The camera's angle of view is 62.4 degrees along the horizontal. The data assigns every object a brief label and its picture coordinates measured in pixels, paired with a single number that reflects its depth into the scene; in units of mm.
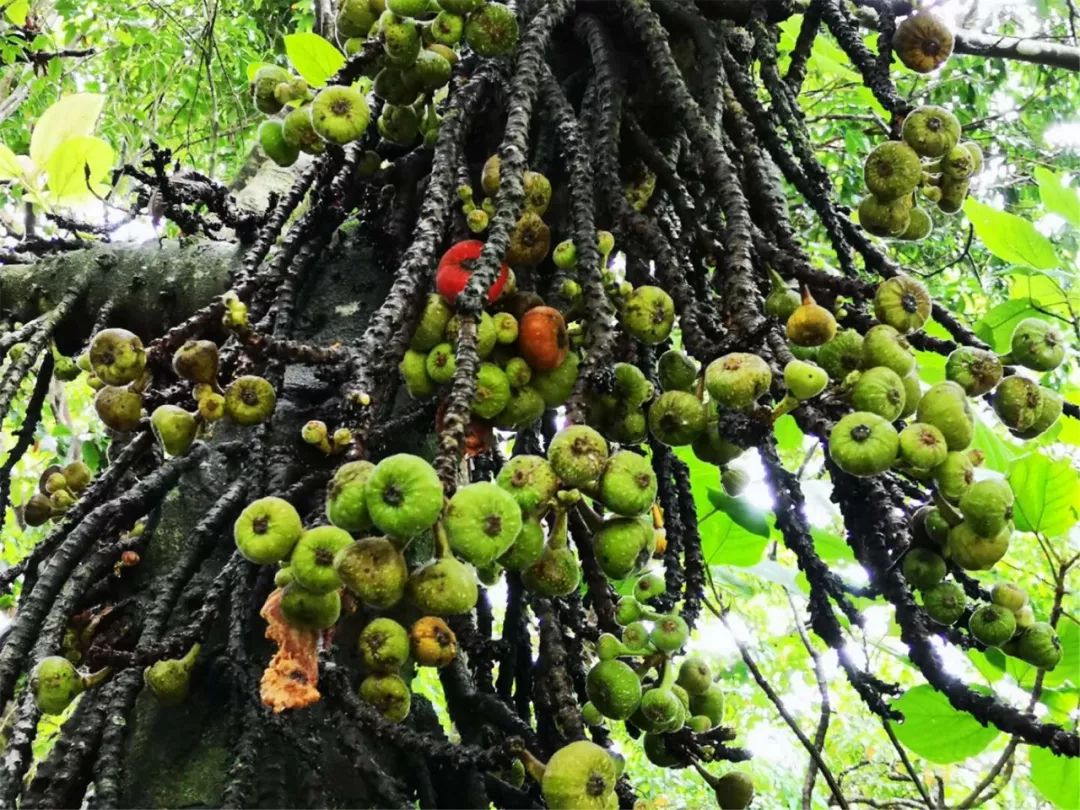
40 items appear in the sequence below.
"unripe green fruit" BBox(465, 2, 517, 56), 1035
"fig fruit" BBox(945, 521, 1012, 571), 828
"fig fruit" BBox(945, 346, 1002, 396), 875
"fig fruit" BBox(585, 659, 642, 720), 846
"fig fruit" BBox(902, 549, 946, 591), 889
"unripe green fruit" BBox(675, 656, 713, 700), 1052
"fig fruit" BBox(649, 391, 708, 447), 883
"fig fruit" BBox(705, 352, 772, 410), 769
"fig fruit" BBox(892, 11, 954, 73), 1076
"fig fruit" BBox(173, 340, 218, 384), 802
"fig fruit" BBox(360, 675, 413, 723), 822
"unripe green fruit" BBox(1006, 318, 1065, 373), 953
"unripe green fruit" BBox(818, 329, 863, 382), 894
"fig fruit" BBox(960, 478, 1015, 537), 798
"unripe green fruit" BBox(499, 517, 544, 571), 751
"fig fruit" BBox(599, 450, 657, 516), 758
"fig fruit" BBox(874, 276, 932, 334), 864
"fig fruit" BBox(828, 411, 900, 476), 759
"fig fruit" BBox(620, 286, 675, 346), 958
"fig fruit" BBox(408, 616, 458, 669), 810
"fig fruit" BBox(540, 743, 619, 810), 741
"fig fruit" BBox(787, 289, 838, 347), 815
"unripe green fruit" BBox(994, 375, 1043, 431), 889
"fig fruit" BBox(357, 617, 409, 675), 801
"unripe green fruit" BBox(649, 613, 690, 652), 899
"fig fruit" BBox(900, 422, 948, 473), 782
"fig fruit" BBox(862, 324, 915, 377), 825
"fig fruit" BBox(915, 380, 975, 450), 814
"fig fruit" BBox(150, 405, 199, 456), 829
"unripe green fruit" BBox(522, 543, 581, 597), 841
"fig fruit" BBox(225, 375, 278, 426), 815
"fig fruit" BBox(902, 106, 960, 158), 950
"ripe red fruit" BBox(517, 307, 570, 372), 915
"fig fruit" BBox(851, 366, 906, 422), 787
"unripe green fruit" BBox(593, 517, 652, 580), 819
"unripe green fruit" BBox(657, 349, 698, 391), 960
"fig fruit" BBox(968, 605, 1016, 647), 887
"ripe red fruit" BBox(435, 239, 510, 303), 925
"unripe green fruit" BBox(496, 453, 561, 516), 746
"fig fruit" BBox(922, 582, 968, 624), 899
